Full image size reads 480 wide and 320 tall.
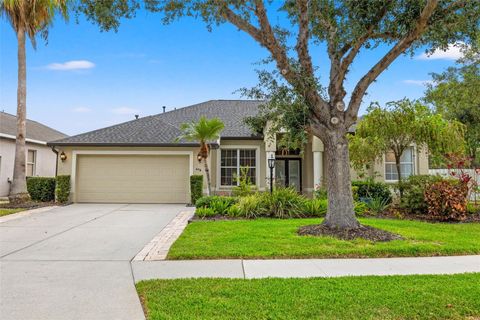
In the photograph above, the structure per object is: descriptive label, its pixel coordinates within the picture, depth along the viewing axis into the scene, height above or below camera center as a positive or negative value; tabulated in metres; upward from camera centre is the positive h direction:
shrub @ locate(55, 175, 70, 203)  14.20 -0.60
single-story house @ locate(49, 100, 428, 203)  14.65 +0.46
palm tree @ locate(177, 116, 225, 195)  13.12 +1.71
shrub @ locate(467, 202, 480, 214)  10.77 -1.16
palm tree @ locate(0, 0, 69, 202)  13.59 +6.05
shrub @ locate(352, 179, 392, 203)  13.07 -0.64
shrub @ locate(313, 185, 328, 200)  12.77 -0.76
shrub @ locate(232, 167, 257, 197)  13.22 -0.55
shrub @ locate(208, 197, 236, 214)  10.74 -0.98
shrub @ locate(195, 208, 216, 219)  10.27 -1.20
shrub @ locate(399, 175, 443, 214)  10.78 -0.62
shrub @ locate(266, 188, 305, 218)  10.48 -0.97
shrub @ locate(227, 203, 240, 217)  10.47 -1.19
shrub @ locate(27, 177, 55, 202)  14.69 -0.62
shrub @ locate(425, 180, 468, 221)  9.84 -0.83
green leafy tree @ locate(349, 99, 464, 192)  11.94 +1.60
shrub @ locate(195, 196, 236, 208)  11.21 -0.90
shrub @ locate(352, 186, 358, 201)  12.31 -0.75
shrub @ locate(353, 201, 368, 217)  10.84 -1.16
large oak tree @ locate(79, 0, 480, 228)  7.48 +3.31
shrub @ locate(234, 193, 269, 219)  10.43 -1.07
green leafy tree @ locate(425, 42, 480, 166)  20.89 +5.34
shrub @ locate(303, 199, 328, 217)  10.62 -1.10
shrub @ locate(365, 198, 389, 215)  11.38 -1.13
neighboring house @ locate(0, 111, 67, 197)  17.16 +1.41
